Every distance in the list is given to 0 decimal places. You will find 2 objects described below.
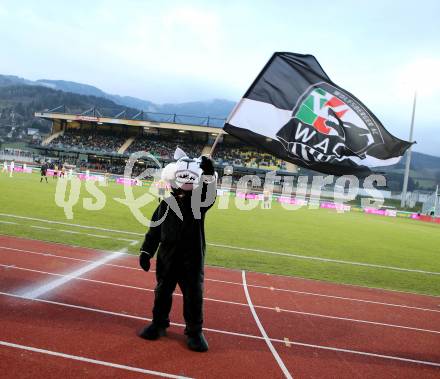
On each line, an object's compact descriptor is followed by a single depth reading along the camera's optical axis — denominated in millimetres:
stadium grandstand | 56219
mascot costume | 4336
